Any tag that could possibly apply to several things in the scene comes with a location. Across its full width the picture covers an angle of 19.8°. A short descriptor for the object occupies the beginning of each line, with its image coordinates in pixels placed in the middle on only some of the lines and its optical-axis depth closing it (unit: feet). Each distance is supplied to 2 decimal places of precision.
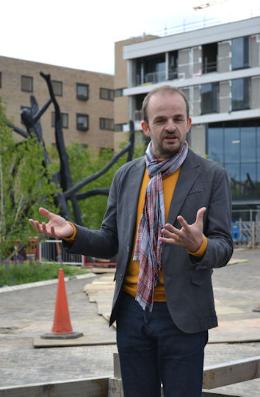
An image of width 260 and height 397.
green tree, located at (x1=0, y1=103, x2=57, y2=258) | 64.69
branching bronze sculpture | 82.33
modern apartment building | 169.17
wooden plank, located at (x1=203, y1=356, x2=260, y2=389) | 14.87
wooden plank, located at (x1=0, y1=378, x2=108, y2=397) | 14.80
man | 10.53
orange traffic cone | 33.30
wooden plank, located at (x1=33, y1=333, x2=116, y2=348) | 31.55
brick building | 224.33
